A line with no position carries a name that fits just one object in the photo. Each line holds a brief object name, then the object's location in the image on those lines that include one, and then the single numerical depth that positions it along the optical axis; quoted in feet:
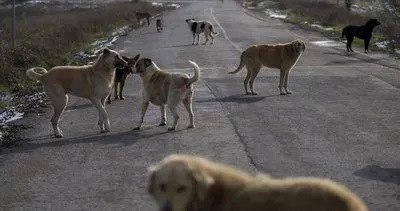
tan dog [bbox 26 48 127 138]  37.65
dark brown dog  49.44
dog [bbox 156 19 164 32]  140.70
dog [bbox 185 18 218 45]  107.45
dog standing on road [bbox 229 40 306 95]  53.93
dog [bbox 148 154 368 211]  13.67
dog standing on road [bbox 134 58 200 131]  37.81
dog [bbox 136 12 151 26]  164.14
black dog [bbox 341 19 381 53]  90.38
